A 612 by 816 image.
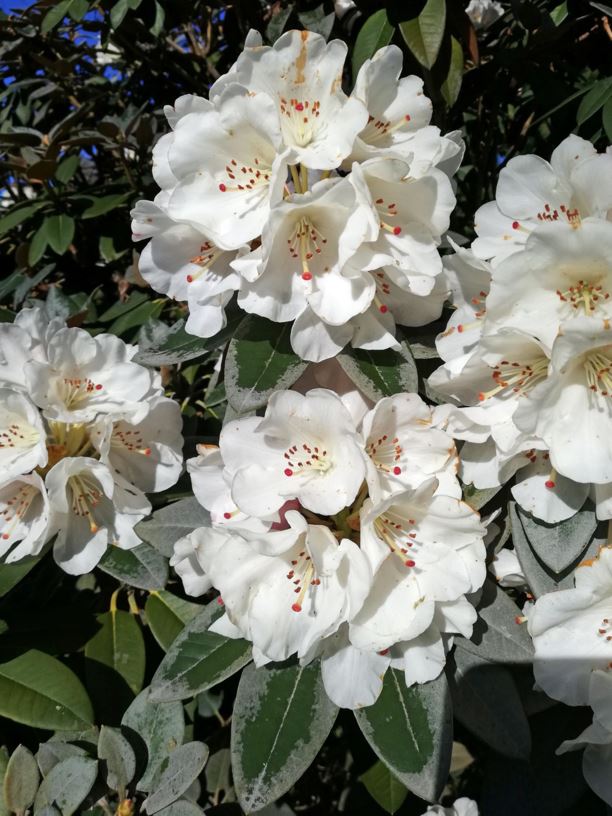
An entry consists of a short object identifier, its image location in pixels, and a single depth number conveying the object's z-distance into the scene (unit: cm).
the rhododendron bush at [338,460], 34
